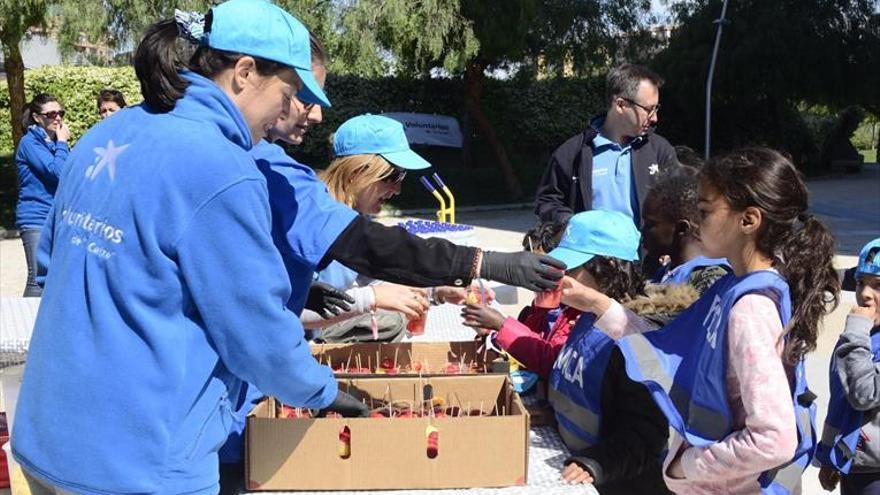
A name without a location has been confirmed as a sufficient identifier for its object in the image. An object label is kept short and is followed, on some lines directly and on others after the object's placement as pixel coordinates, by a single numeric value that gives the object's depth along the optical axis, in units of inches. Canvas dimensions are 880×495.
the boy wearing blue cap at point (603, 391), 97.9
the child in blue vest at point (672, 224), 119.3
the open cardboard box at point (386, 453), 87.6
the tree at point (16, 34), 522.3
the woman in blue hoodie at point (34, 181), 249.4
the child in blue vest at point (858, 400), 104.7
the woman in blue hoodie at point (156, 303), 62.6
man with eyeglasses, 175.6
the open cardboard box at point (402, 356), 120.8
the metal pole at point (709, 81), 586.9
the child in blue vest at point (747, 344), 75.6
